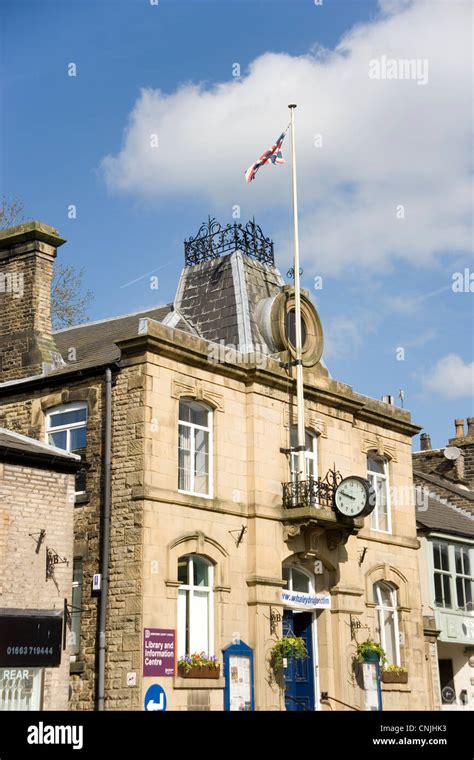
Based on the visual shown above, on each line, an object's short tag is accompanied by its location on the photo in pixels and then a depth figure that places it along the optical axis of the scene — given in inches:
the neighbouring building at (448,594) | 1238.9
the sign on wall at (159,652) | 819.4
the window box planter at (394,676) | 1057.5
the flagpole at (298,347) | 985.5
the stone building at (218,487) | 856.3
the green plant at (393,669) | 1064.6
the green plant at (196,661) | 845.2
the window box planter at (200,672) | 843.4
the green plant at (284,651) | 910.4
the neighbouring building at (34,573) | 757.9
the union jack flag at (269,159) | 1020.5
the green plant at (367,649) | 1011.9
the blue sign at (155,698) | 807.7
